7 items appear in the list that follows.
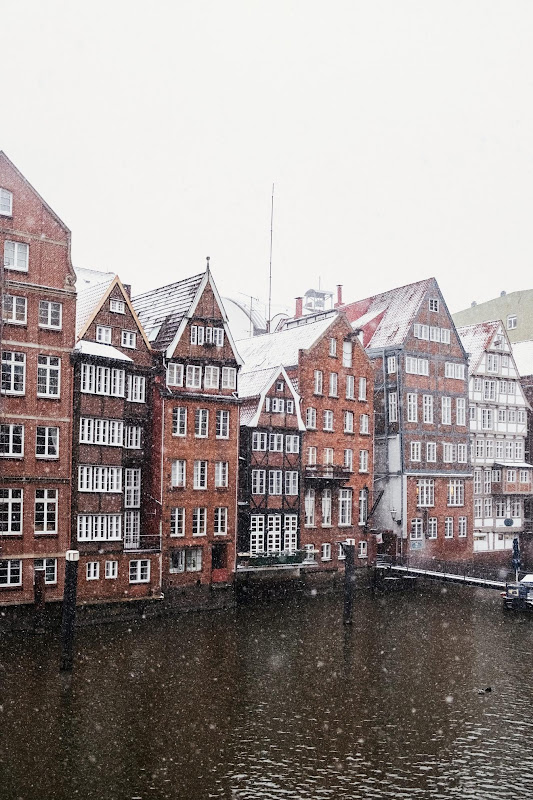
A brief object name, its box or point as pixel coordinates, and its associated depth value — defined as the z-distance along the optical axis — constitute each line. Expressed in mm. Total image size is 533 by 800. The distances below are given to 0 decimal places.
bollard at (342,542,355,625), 47406
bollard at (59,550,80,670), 36406
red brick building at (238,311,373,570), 61469
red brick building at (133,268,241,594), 51812
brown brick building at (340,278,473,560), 67188
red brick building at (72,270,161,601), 47062
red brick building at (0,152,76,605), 44250
